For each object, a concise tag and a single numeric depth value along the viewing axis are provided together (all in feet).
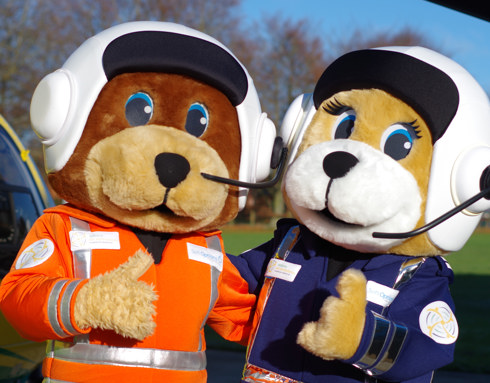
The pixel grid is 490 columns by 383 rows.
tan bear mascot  7.47
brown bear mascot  7.38
